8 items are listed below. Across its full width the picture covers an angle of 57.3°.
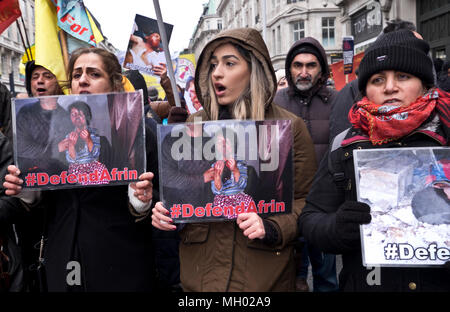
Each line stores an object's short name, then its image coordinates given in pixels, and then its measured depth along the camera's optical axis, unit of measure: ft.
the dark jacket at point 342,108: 10.99
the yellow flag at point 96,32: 11.03
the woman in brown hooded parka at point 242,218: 6.55
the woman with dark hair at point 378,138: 5.57
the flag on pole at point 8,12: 10.86
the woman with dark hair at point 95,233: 7.07
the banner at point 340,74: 26.89
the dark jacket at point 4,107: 11.87
